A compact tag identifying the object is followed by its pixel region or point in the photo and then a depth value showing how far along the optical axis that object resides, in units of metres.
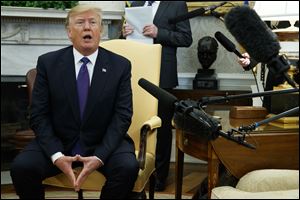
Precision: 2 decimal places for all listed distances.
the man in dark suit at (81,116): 2.03
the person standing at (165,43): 2.93
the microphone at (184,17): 2.74
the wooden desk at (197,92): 3.46
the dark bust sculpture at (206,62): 3.51
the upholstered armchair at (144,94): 2.28
